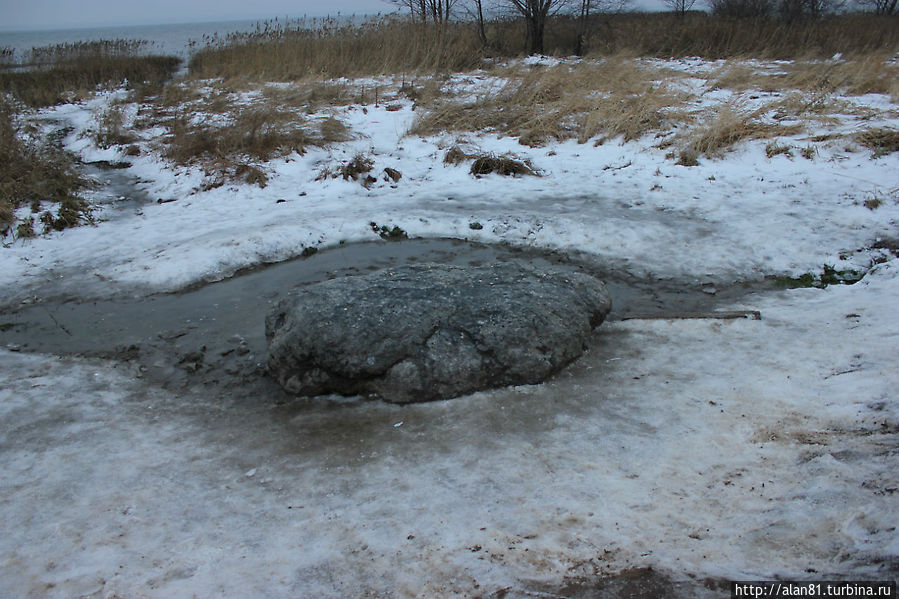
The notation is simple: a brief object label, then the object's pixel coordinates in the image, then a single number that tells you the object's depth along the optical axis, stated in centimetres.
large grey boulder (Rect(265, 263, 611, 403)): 416
